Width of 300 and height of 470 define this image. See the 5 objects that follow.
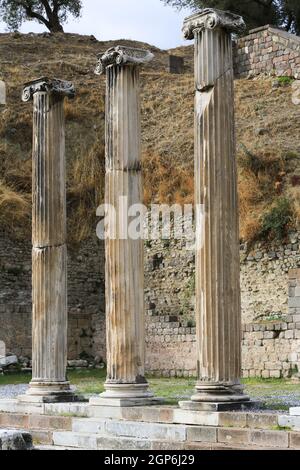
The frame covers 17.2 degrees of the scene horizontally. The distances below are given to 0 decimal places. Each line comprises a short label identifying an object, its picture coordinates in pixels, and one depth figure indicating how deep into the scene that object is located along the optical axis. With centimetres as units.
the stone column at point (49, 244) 1747
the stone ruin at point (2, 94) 3612
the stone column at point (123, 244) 1552
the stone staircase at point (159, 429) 1219
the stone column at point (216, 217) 1369
